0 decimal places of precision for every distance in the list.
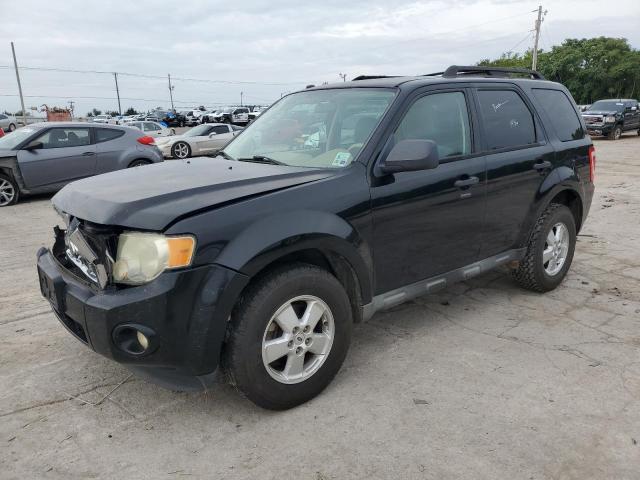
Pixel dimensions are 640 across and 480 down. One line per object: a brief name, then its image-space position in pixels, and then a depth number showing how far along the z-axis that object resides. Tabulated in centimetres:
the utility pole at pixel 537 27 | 4912
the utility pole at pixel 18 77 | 3517
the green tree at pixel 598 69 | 5778
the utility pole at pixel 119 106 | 6916
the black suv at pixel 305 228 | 250
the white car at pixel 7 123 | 3747
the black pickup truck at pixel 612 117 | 2270
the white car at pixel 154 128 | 2430
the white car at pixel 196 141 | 1728
